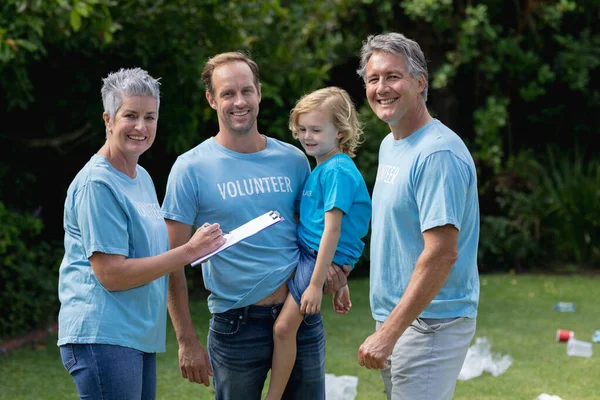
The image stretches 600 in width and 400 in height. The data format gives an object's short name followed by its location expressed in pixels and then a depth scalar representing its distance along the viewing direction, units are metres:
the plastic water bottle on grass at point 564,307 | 8.59
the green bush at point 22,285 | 7.26
